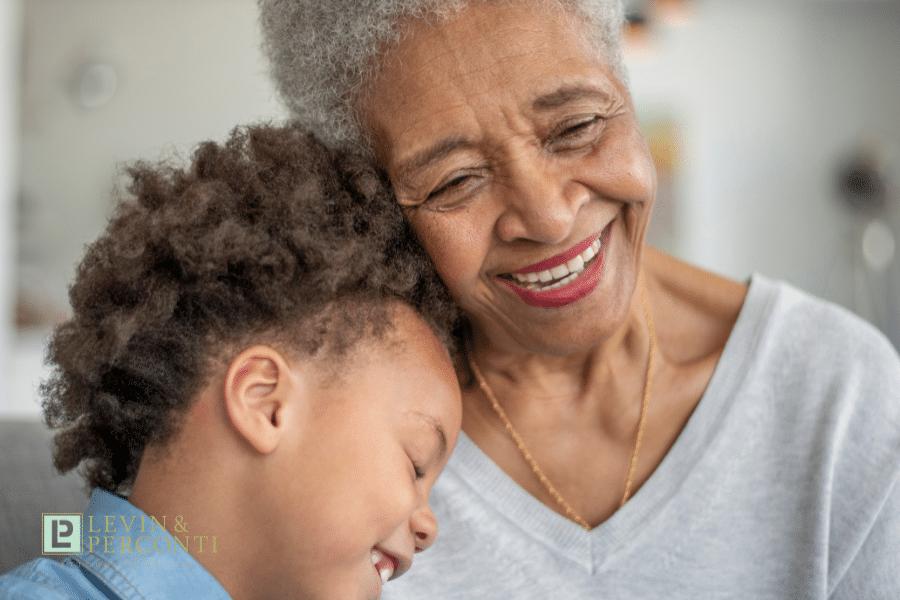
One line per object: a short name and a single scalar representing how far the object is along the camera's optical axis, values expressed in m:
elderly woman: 0.58
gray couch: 0.66
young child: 0.55
